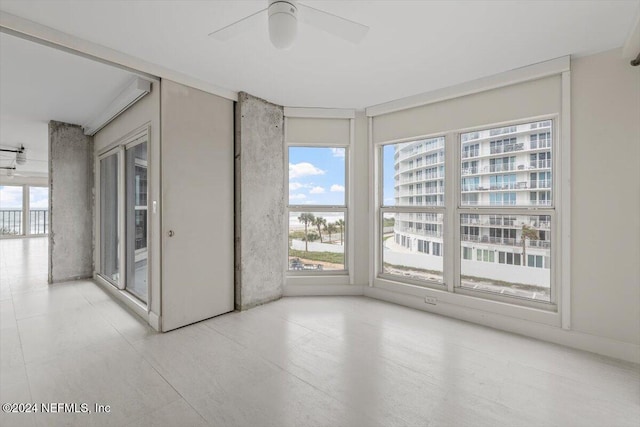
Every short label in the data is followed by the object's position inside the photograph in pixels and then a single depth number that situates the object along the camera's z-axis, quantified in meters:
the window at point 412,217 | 3.64
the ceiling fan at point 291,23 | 1.69
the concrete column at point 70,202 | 4.69
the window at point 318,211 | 4.21
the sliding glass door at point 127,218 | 3.57
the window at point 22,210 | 10.25
